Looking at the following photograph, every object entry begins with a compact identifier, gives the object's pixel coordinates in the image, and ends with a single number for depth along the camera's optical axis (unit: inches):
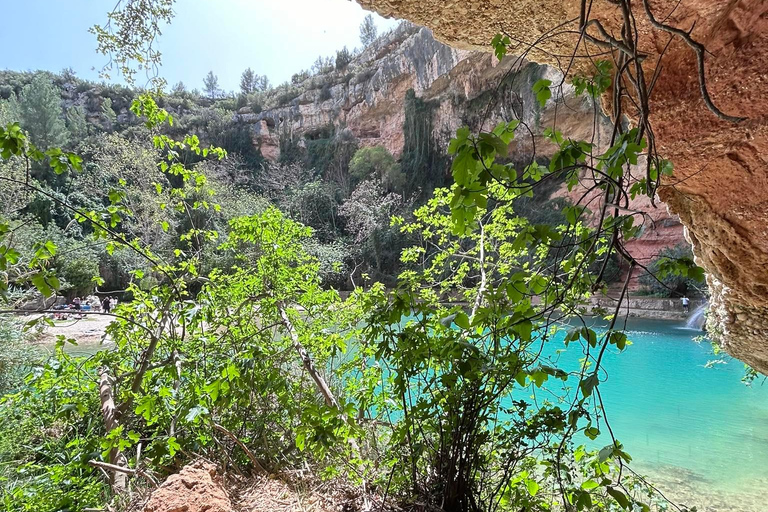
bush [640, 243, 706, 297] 467.2
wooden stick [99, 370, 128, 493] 75.2
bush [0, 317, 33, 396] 164.2
